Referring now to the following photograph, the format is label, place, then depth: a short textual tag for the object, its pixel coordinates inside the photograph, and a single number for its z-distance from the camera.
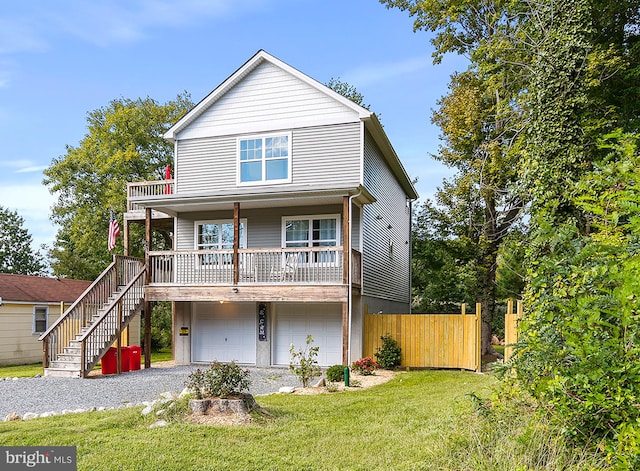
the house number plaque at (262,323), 15.53
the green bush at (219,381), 7.10
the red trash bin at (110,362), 13.37
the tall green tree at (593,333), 3.66
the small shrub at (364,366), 12.79
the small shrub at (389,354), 14.07
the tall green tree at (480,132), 17.55
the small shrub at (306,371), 10.73
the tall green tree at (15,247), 36.03
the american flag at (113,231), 16.03
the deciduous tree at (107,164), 25.05
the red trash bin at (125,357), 14.21
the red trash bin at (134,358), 14.57
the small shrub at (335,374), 11.57
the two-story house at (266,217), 14.16
